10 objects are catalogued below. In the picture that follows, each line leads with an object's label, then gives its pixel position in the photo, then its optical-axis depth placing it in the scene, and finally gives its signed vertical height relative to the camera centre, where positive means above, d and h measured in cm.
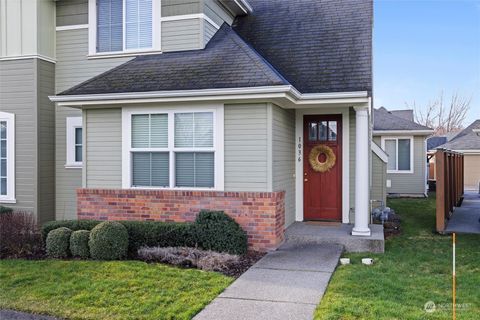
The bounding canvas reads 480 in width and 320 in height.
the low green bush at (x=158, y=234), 815 -129
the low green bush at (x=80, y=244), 790 -142
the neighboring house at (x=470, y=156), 2856 +47
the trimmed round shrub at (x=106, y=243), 771 -136
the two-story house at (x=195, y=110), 864 +117
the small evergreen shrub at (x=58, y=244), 805 -143
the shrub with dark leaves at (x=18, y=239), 844 -145
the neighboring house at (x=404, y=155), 2009 +38
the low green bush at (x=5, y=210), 1092 -111
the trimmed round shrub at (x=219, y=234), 791 -124
